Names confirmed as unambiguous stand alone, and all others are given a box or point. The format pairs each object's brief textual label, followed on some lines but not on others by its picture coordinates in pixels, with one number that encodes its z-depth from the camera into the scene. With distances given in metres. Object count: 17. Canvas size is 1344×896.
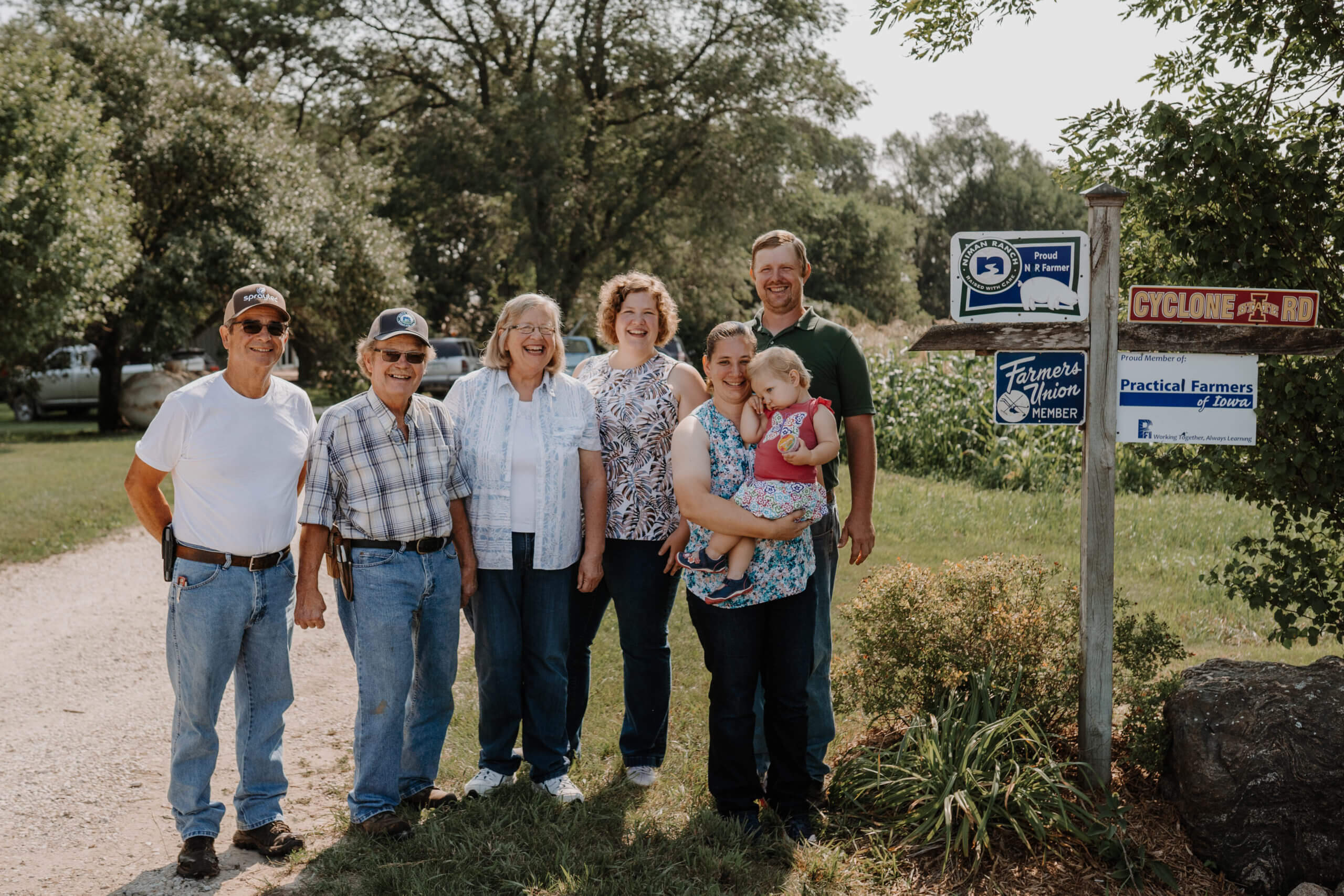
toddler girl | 3.55
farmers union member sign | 3.91
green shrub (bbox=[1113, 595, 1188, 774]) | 3.99
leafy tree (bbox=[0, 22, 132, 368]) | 12.84
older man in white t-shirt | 3.59
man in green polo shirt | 4.03
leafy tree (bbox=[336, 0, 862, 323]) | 24.73
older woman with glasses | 3.98
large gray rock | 3.63
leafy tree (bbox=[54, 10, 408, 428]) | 17.89
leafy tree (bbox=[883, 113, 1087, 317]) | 63.75
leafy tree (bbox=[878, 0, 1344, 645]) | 3.94
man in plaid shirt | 3.74
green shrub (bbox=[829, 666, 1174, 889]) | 3.65
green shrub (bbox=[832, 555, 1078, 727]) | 4.22
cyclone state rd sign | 3.82
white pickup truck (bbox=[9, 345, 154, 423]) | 23.36
